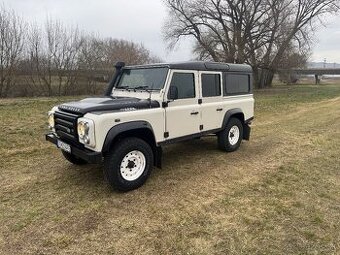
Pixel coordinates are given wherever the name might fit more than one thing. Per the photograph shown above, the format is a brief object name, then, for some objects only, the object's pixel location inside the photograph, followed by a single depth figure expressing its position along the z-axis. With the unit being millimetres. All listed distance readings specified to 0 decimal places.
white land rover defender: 4500
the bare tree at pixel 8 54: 18781
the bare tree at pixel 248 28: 28188
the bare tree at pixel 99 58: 22594
